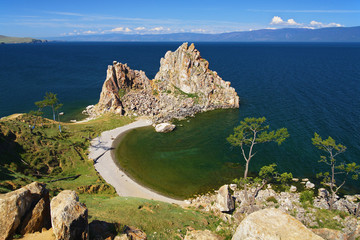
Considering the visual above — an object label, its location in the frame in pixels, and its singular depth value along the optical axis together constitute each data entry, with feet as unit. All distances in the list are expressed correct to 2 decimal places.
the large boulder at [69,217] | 55.26
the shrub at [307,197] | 137.28
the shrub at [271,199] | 140.94
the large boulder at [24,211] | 55.77
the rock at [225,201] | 128.36
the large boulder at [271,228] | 51.13
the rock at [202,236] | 75.41
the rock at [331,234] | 69.92
